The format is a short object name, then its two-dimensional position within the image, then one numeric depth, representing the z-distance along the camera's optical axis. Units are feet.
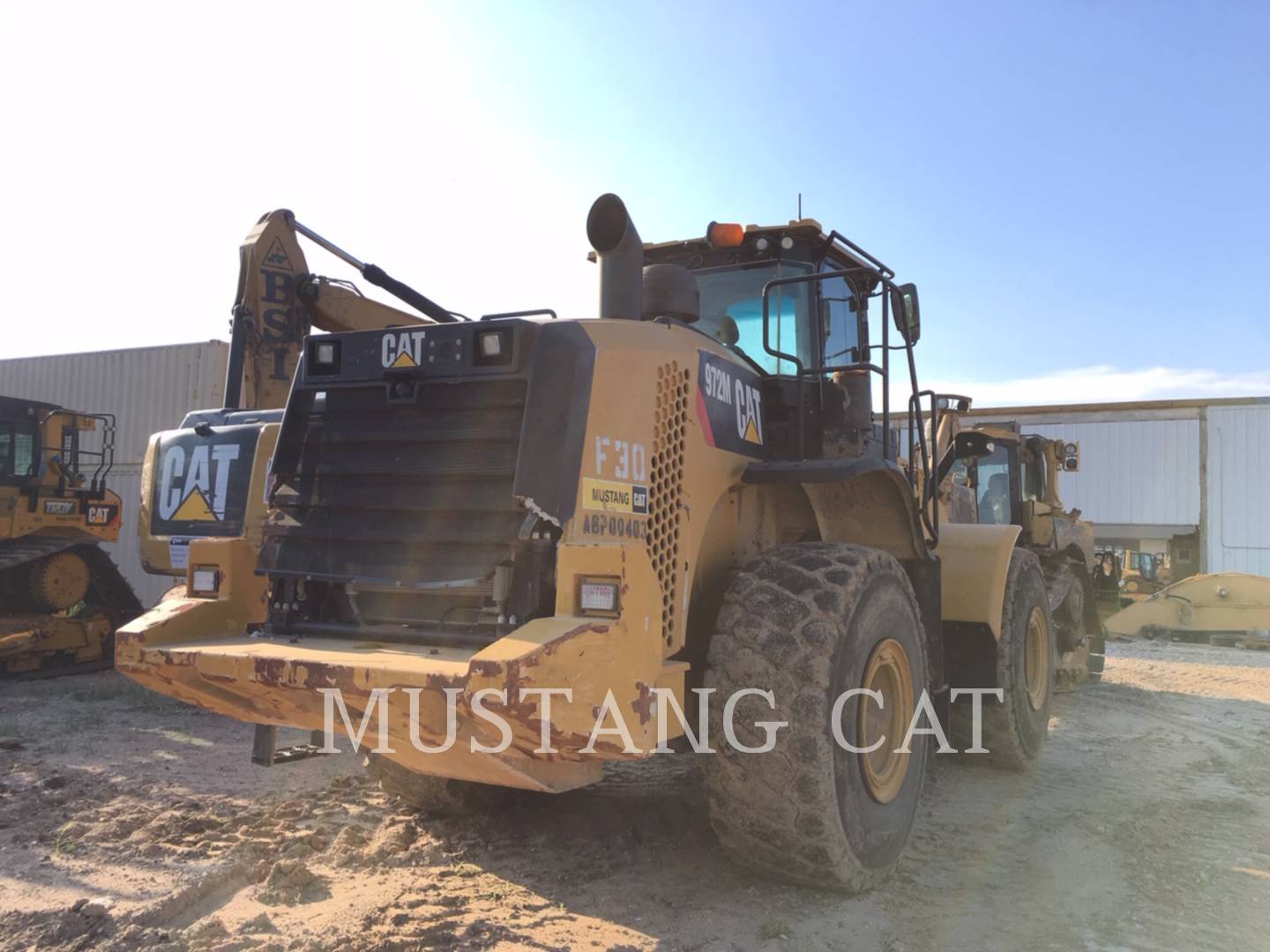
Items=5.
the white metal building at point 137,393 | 50.93
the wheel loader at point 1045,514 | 32.07
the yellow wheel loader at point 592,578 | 10.44
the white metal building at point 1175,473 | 77.30
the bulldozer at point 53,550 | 33.78
